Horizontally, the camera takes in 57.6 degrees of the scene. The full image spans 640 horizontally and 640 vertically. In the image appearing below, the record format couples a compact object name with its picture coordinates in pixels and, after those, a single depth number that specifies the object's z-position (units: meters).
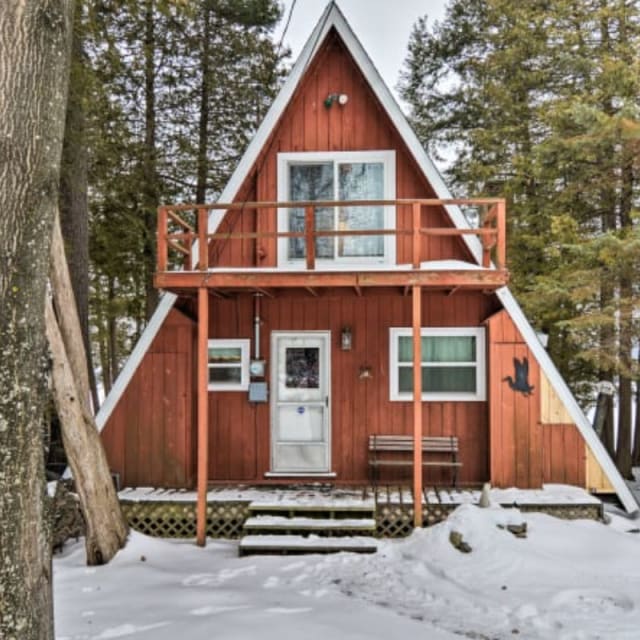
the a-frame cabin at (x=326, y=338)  8.55
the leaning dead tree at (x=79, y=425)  6.57
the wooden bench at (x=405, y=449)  8.62
